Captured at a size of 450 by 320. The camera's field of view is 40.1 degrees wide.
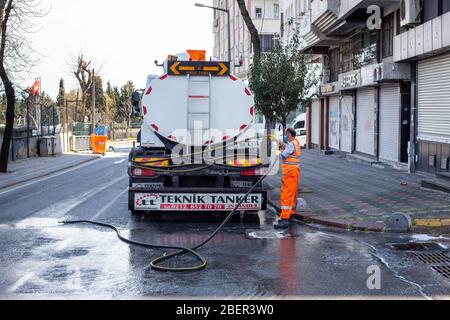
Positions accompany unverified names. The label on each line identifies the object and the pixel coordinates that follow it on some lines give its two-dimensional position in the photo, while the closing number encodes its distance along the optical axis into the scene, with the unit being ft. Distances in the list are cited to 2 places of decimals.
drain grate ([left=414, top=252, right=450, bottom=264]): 26.66
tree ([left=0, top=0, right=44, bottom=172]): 74.85
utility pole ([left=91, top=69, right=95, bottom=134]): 148.36
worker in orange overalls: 35.35
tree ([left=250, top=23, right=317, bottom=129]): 50.88
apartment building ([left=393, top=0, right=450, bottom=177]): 53.21
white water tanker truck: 36.63
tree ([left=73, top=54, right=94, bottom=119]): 192.85
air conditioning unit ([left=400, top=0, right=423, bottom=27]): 57.47
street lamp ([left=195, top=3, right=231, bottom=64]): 103.19
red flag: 119.36
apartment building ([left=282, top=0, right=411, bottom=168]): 67.31
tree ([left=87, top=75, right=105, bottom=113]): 215.51
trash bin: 123.85
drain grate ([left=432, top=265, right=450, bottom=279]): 24.26
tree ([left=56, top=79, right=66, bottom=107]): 220.27
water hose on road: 24.85
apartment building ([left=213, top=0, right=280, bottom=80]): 197.16
